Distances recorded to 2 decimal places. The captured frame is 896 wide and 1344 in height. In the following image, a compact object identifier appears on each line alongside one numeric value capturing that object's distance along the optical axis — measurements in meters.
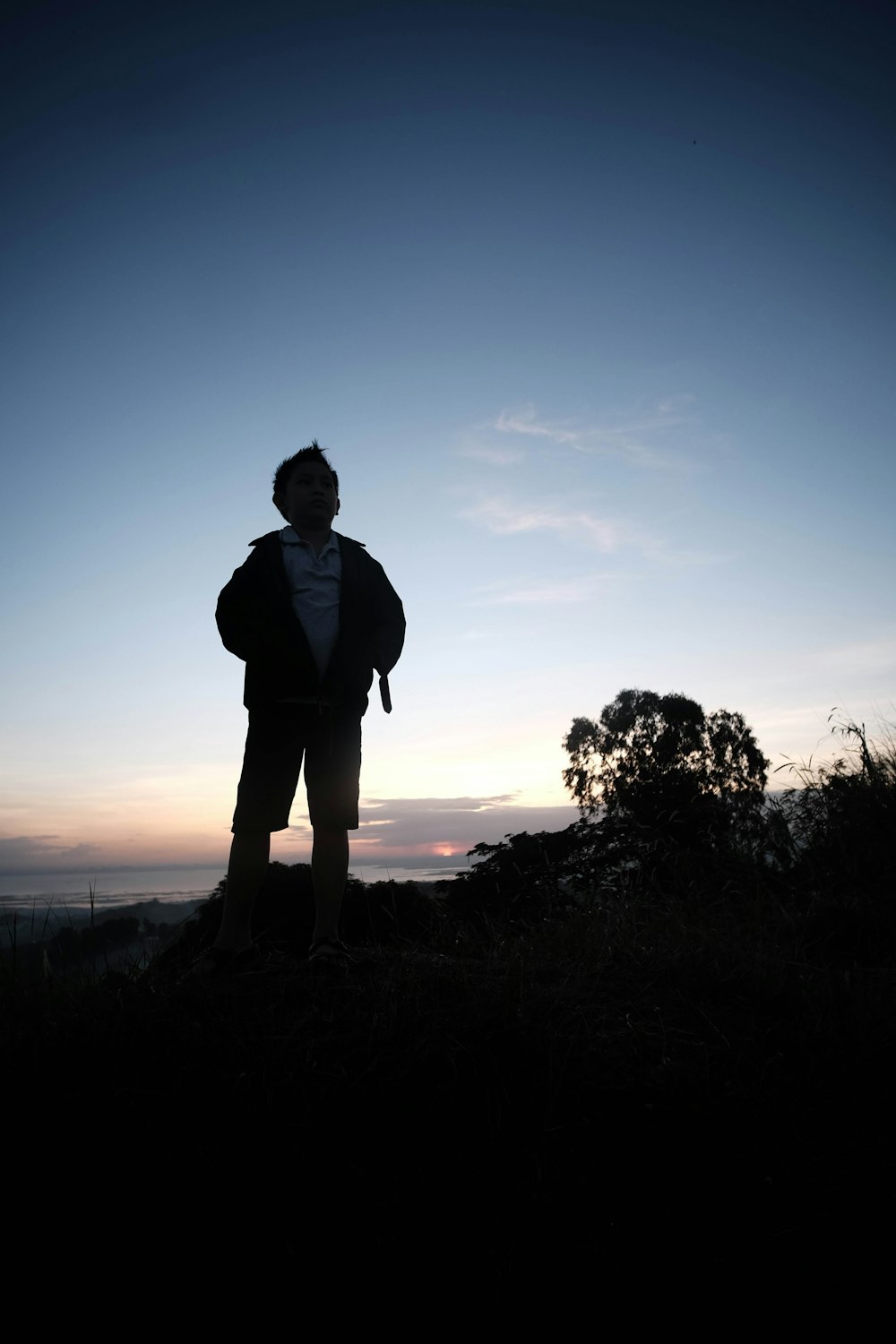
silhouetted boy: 3.17
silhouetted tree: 21.92
